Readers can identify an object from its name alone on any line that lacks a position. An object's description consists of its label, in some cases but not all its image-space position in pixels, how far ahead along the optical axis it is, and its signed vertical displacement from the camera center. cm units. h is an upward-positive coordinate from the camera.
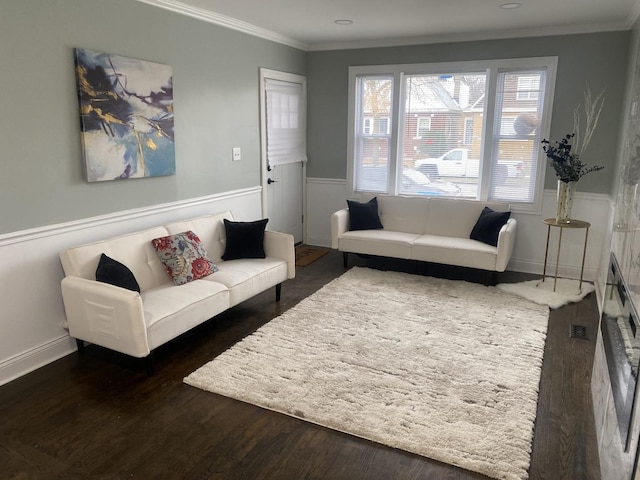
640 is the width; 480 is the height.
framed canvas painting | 333 +17
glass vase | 450 -50
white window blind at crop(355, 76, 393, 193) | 580 +12
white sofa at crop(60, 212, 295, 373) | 290 -104
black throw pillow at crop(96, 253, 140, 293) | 308 -85
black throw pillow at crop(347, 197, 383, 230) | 555 -82
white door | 543 -8
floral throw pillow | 363 -87
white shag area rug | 249 -142
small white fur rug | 440 -135
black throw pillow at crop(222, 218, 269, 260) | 428 -86
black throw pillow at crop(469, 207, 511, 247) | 489 -81
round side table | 452 -72
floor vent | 368 -141
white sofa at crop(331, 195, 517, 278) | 475 -97
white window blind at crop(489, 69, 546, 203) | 507 +11
